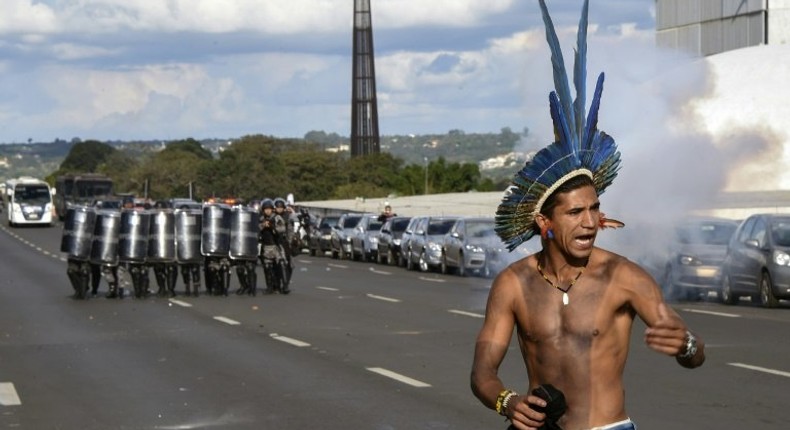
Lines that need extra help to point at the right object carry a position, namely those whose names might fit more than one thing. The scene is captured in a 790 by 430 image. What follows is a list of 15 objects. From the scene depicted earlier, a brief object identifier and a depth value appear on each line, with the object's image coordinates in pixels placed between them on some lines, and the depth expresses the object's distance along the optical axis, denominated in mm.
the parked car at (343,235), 57722
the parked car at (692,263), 29609
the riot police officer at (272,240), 30484
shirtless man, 5906
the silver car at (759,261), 26797
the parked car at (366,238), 55094
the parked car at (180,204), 60156
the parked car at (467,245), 41062
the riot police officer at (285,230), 30359
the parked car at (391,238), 50956
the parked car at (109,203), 68625
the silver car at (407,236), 47334
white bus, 93500
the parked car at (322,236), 60938
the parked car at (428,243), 44344
